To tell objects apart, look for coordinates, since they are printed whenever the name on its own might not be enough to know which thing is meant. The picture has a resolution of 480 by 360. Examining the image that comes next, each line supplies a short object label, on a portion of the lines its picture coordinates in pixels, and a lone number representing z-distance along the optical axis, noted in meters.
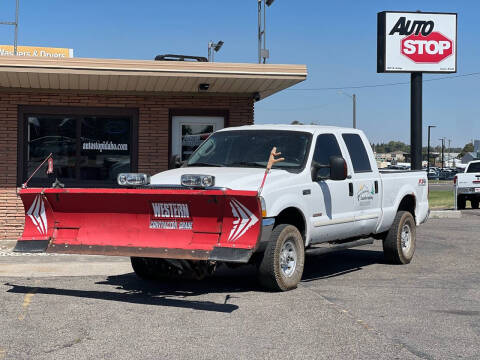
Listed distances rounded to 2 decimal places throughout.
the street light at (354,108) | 63.03
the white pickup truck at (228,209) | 8.34
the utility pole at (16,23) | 21.10
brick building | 15.90
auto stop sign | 25.59
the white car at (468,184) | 28.56
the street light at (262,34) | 16.61
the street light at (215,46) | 35.81
